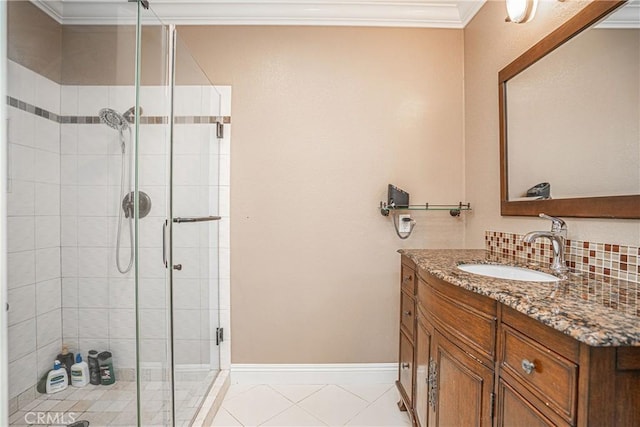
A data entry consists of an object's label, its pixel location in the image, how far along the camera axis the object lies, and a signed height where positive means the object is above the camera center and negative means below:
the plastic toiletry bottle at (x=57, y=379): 1.41 -0.77
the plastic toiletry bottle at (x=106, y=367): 1.47 -0.75
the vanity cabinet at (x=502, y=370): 0.63 -0.41
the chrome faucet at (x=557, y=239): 1.16 -0.09
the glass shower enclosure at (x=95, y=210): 1.32 +0.01
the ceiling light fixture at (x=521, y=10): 1.41 +0.94
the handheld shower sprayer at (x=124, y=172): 1.38 +0.18
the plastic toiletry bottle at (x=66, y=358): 1.46 -0.70
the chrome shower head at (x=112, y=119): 1.43 +0.43
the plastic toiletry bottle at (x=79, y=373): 1.45 -0.77
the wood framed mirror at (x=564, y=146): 1.03 +0.28
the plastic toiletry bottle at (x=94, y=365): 1.49 -0.75
